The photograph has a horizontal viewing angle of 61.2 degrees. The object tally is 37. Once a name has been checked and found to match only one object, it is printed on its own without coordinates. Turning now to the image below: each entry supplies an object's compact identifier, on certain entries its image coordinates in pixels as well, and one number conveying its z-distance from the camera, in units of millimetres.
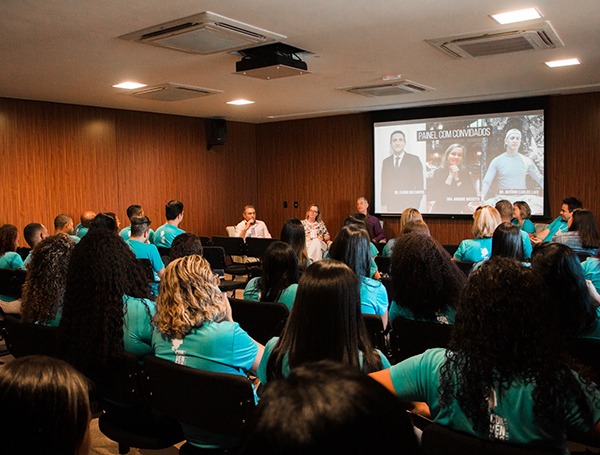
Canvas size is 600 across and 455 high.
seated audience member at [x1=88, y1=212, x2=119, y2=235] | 5105
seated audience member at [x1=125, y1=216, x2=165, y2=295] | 4605
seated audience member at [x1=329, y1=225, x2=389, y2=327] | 3102
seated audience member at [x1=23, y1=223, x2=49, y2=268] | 4980
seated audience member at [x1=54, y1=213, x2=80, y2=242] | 5902
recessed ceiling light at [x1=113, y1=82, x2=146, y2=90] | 6570
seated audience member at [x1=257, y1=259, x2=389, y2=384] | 1639
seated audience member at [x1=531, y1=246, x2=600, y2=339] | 2244
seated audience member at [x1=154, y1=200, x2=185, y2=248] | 6109
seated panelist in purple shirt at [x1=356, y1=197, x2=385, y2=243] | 9421
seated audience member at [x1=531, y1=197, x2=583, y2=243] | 6680
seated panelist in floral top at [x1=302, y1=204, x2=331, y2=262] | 8867
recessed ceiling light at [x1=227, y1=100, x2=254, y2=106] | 8225
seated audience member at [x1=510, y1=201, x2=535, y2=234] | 7164
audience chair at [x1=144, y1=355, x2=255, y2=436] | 1773
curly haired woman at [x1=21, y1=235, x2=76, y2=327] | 2760
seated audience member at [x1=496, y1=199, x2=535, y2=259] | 6418
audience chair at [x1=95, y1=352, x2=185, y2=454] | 2123
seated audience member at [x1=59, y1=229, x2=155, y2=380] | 2189
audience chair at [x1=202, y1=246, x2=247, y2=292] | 6320
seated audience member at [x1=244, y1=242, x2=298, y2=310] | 2965
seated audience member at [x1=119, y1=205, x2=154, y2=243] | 6668
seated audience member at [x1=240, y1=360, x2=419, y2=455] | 553
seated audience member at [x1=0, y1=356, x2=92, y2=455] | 855
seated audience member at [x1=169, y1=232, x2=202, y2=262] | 4090
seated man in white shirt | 8781
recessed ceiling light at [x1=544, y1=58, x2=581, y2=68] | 5664
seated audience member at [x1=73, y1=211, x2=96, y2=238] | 6699
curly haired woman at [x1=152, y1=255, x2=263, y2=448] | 2020
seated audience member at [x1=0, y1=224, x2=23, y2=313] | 4238
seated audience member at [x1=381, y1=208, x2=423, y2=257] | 5434
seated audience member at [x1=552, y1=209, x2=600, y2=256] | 5004
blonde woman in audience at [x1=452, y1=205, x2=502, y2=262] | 4613
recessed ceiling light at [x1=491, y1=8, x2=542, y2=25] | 3985
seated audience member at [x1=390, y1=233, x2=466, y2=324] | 2688
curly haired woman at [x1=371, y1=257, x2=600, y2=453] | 1364
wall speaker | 10164
